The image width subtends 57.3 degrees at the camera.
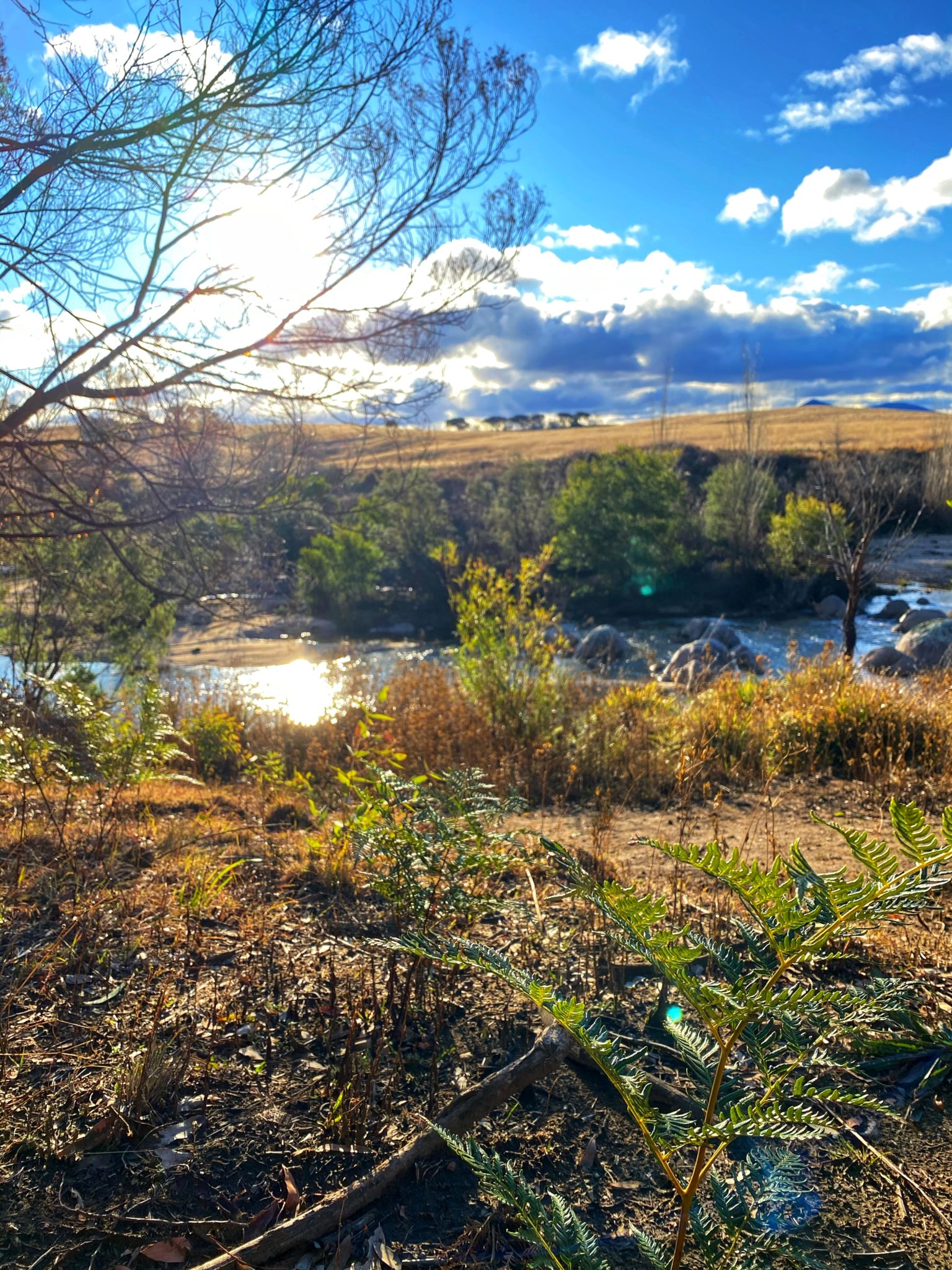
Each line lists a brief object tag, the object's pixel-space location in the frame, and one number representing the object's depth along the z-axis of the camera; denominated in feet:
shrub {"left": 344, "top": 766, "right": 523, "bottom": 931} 8.20
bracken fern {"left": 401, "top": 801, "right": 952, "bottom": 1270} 4.29
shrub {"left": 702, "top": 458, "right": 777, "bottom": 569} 94.43
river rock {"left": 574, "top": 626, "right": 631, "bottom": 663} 65.10
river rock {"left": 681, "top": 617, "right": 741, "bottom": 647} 63.87
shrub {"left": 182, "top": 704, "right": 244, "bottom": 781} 24.56
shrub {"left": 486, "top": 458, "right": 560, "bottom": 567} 103.30
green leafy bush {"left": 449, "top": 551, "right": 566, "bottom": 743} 22.75
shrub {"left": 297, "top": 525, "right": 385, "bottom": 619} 92.27
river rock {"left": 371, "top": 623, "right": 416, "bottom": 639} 88.69
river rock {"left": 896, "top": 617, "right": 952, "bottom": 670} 51.96
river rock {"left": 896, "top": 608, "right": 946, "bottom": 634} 69.92
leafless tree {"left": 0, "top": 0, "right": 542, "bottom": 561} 12.14
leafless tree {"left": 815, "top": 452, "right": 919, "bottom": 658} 36.35
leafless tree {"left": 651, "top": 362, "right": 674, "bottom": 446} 134.17
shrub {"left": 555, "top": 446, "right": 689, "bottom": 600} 93.15
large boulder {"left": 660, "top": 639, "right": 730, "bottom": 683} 51.79
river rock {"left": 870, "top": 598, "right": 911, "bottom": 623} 79.30
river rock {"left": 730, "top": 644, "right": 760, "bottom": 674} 45.16
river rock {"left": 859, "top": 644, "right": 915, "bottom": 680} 47.24
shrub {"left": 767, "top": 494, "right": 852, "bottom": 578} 80.94
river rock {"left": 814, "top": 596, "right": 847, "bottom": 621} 82.43
